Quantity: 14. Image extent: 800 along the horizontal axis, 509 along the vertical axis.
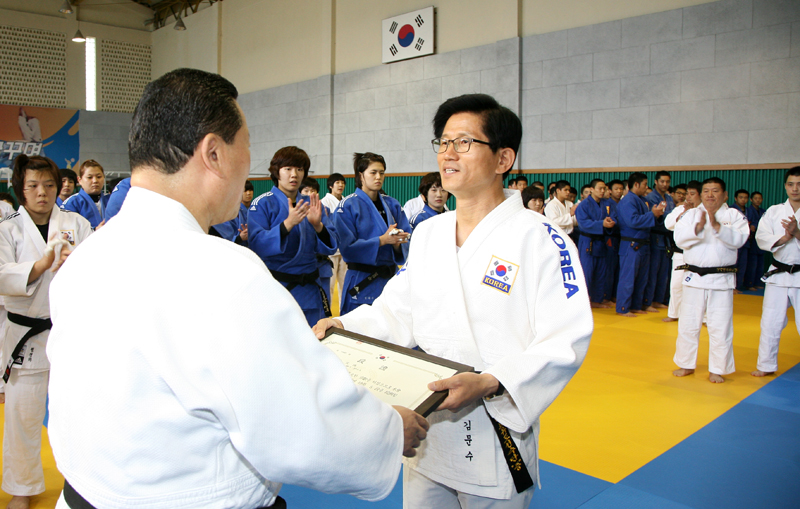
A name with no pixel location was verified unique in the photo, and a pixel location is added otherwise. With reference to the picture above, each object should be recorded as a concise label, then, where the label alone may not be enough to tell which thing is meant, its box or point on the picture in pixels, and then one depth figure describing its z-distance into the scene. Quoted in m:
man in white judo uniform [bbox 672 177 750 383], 4.94
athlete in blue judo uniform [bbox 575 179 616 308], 8.20
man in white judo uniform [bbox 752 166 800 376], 4.97
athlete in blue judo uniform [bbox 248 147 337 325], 3.97
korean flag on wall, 12.09
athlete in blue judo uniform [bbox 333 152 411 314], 4.45
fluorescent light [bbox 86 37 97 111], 17.84
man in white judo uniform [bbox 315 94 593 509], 1.51
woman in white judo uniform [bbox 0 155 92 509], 2.71
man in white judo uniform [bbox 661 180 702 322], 6.73
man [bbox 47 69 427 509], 0.82
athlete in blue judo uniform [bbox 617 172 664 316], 7.75
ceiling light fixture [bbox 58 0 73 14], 14.74
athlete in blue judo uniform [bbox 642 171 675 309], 8.24
